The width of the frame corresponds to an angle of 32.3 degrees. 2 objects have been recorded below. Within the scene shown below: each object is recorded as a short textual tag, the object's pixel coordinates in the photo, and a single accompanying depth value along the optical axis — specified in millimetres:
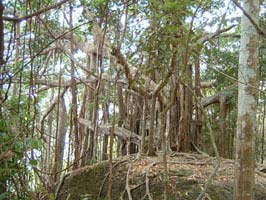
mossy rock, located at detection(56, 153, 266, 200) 4059
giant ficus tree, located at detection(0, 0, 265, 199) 2228
